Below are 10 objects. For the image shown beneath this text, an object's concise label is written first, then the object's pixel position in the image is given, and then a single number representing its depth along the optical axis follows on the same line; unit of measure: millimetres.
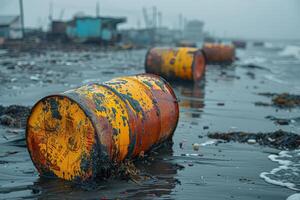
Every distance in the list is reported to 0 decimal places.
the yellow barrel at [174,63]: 12680
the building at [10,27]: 46562
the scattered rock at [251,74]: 16931
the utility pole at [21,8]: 46219
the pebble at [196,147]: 5716
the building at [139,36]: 66025
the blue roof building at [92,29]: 41844
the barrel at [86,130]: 4047
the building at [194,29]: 147450
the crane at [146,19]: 114250
